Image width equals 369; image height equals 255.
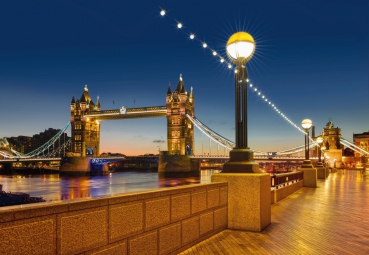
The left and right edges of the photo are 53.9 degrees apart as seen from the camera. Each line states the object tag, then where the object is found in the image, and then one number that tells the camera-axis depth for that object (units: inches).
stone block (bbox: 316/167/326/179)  992.0
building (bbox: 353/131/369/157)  4327.0
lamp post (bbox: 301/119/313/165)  698.2
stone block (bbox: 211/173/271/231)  241.9
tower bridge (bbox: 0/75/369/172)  2800.2
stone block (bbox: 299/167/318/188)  676.1
